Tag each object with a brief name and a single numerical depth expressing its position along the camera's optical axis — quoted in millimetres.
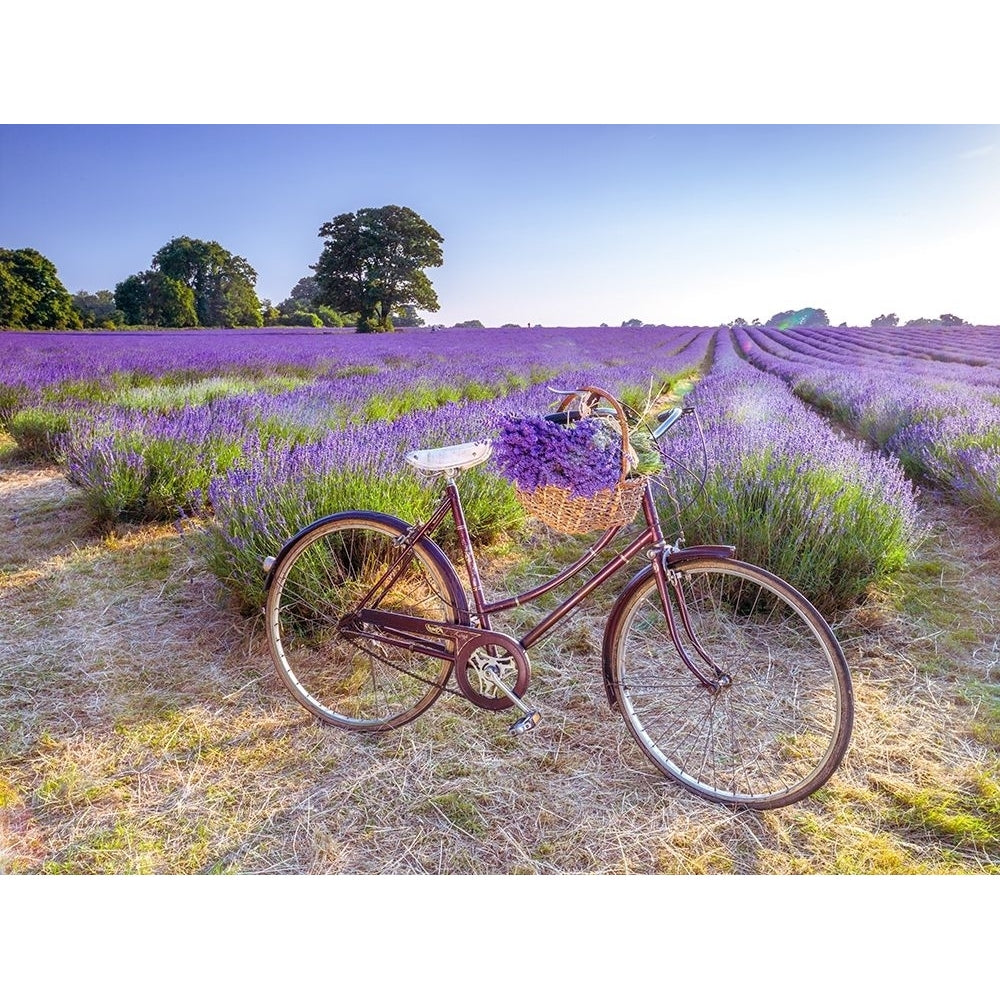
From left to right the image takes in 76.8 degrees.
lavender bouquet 1394
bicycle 1491
